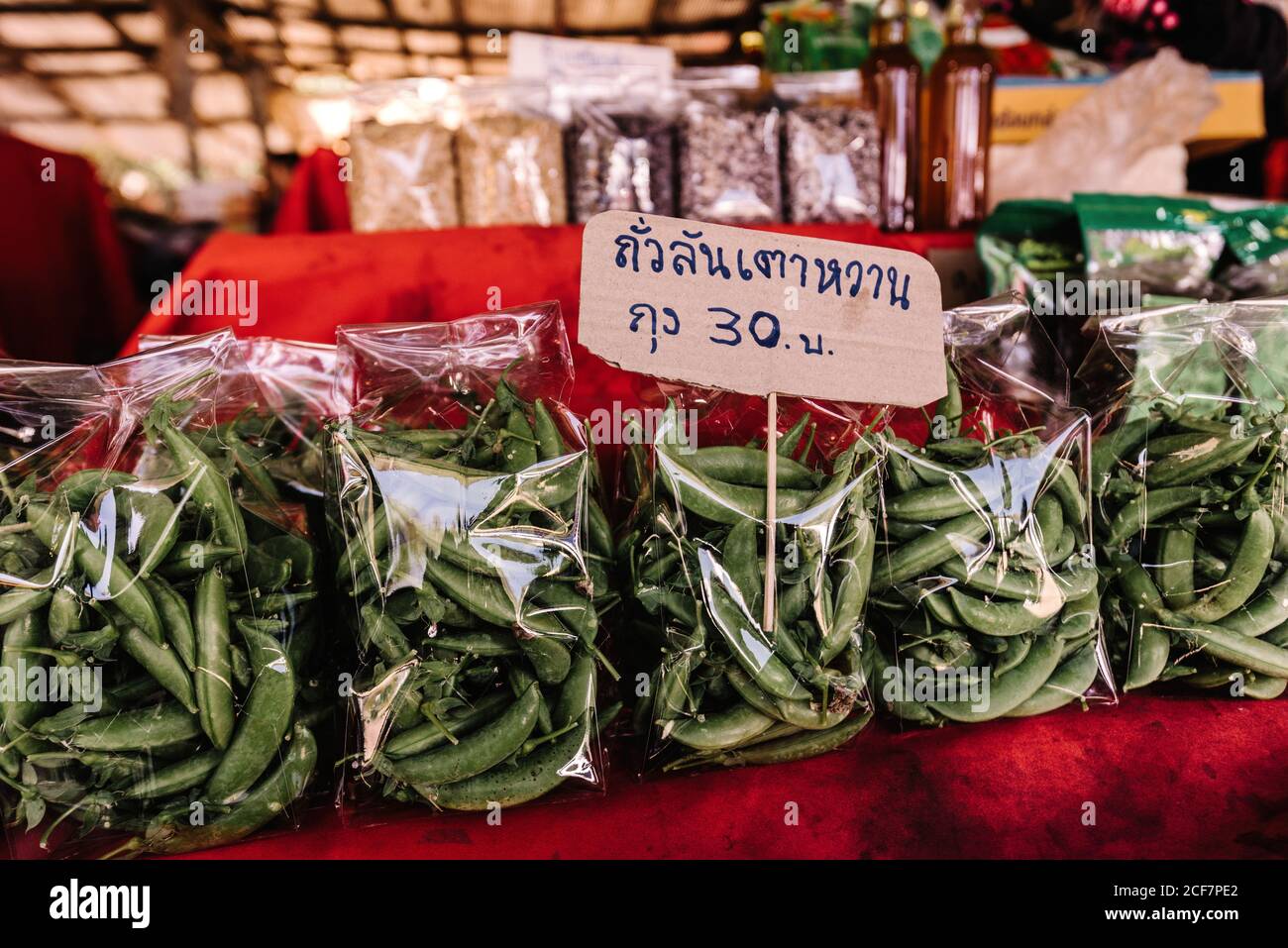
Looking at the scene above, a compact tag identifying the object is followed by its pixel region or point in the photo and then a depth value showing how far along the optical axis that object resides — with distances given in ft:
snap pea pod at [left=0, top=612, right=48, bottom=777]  1.36
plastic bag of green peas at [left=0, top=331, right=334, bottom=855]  1.38
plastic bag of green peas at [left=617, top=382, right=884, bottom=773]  1.54
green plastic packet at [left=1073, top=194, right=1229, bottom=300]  2.45
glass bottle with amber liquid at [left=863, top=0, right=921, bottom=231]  3.14
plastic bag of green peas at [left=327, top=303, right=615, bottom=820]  1.46
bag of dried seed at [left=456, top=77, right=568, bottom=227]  2.85
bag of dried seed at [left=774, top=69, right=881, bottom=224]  2.93
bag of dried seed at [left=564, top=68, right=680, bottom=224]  2.91
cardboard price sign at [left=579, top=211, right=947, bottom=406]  1.60
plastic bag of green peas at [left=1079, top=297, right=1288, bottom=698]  1.75
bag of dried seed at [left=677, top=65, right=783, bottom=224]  2.86
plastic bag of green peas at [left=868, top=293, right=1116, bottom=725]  1.63
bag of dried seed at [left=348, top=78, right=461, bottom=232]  2.81
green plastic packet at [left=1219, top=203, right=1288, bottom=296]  2.45
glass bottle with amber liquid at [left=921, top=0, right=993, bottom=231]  3.16
